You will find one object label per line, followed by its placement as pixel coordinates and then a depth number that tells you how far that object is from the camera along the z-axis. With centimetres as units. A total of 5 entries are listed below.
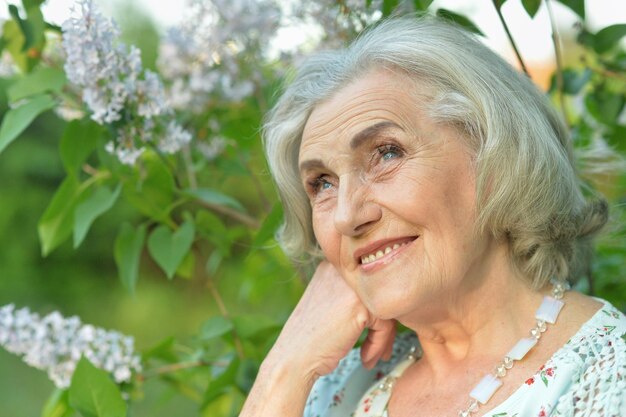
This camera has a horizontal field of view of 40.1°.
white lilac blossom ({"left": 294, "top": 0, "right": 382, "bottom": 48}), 212
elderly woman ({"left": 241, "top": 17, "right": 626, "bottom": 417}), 164
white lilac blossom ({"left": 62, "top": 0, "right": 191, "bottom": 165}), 182
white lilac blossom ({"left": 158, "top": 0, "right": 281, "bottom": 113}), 238
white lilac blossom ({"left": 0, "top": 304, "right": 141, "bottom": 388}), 205
